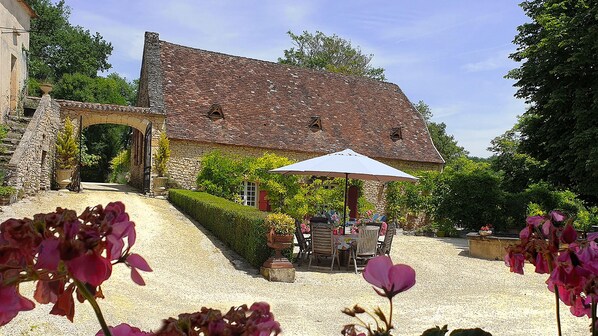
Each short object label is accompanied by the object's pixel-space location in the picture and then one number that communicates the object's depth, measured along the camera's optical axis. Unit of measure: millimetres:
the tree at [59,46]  38656
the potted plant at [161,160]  18516
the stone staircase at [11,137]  13516
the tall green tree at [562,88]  13617
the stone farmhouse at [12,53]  15913
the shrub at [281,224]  9180
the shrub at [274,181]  17656
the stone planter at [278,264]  8852
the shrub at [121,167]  28991
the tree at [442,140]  43062
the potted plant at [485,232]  13125
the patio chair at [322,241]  9969
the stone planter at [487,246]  12755
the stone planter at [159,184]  18781
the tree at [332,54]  37094
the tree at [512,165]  16766
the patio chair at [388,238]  10789
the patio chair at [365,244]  10125
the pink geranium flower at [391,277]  766
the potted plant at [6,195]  11898
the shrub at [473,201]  18109
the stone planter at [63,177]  17625
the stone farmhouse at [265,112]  19703
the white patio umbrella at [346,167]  10430
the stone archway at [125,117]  18672
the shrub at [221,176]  18484
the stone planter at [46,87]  17672
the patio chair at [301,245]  10664
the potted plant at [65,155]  17594
